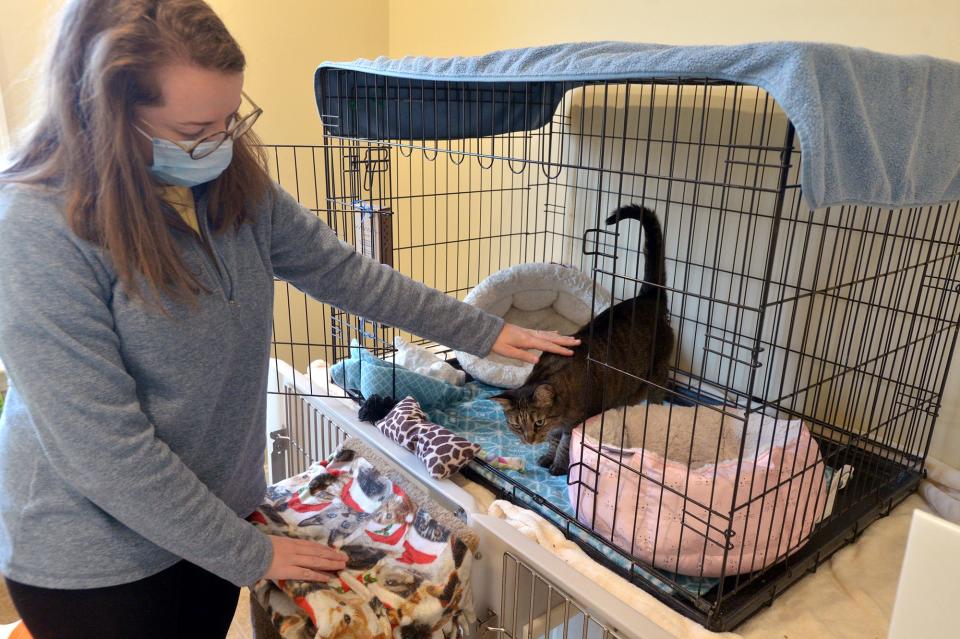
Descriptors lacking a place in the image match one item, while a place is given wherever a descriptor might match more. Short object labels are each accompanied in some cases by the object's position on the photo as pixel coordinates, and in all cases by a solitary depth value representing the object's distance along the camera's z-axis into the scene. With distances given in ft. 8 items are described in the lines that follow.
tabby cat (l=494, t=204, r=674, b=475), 5.16
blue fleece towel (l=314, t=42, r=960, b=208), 2.85
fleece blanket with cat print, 3.38
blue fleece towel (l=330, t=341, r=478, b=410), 6.26
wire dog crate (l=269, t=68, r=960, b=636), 4.23
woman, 2.55
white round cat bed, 7.33
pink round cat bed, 4.08
